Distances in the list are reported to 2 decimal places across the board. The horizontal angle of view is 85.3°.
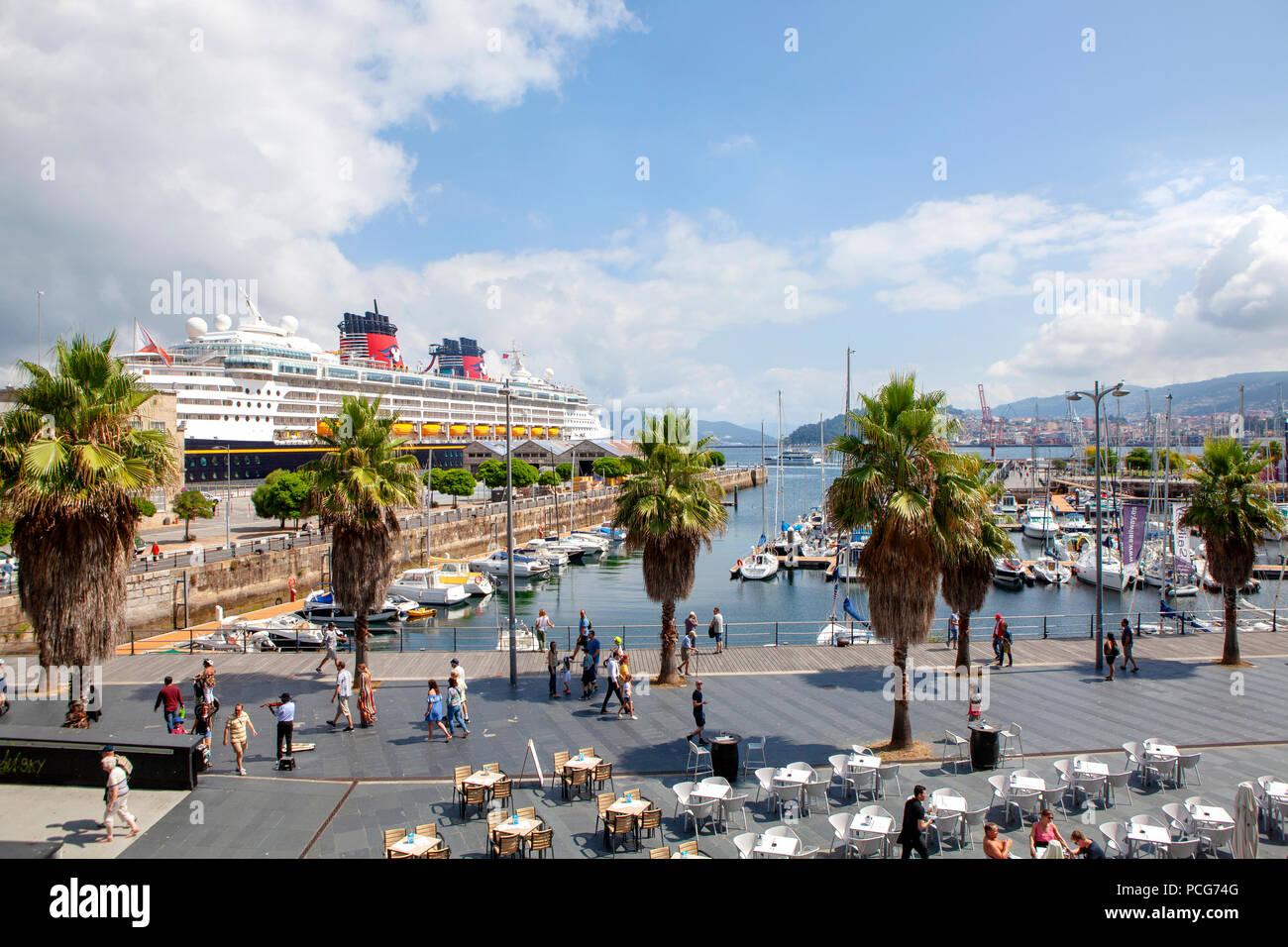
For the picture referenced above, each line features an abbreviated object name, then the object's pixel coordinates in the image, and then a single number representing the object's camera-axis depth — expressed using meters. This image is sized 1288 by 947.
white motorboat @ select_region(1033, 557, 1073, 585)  39.88
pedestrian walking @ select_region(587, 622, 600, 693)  14.58
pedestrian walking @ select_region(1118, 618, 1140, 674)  16.20
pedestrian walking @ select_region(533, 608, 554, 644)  20.81
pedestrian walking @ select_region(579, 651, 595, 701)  14.53
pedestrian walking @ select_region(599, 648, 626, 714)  13.39
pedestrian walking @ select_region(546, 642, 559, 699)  14.68
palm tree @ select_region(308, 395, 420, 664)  14.55
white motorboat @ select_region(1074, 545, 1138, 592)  37.75
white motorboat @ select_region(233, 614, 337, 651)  24.16
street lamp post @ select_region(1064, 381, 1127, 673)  16.28
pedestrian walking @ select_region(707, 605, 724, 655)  19.17
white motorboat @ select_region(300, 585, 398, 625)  29.05
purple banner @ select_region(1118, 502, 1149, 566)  27.14
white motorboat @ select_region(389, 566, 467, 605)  33.94
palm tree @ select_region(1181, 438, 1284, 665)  16.34
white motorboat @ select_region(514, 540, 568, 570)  44.78
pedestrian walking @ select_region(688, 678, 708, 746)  11.41
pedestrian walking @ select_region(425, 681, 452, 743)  12.17
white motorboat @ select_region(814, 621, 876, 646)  19.89
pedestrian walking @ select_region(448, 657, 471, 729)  12.45
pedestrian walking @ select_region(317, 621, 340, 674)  16.25
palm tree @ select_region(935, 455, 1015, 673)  15.52
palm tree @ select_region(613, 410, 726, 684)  14.82
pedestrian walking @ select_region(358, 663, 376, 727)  12.79
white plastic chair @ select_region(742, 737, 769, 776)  11.06
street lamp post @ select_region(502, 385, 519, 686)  15.38
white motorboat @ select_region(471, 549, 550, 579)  41.47
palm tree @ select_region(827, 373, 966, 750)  11.09
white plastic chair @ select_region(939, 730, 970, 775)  11.08
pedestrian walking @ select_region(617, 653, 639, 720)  13.41
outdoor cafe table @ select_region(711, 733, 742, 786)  10.38
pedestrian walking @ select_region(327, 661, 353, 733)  12.77
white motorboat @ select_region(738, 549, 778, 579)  42.97
